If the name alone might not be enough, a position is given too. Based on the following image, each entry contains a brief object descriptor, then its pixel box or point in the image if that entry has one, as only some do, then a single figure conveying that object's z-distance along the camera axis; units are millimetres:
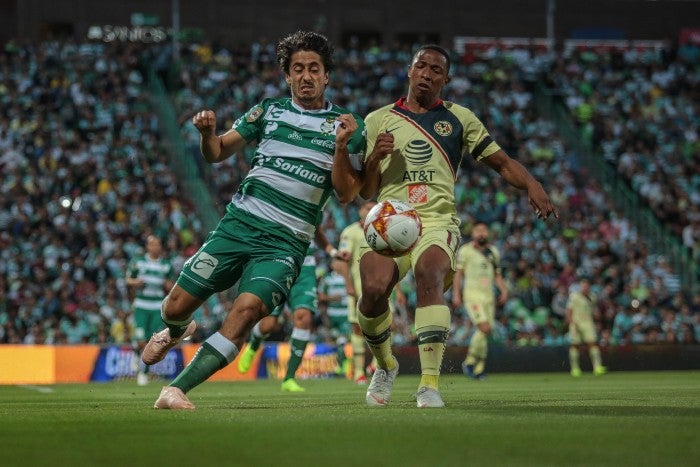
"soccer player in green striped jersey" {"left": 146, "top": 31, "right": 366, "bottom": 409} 8359
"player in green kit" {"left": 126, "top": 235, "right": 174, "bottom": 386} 19344
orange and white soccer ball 8789
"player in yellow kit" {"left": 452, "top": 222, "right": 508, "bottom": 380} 20094
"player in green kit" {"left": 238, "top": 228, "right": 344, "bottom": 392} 15555
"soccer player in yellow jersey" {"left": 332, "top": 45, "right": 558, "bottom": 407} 9008
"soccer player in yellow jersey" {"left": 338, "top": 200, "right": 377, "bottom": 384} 17609
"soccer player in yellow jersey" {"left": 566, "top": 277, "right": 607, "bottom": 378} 23188
